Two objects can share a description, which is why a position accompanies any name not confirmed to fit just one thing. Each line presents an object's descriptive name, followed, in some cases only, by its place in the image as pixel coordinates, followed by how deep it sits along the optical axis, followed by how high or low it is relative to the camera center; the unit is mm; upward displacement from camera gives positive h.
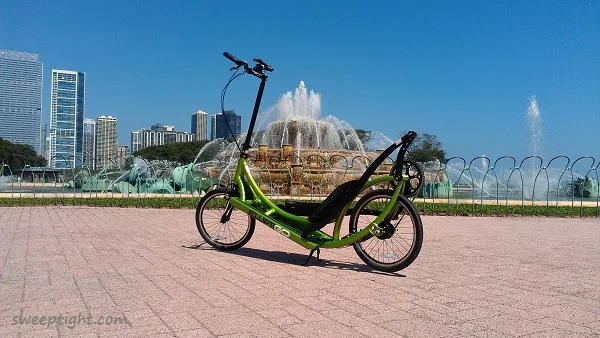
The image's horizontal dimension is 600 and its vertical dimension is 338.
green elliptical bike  4677 -352
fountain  19406 +1148
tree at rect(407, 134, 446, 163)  48256 +3218
